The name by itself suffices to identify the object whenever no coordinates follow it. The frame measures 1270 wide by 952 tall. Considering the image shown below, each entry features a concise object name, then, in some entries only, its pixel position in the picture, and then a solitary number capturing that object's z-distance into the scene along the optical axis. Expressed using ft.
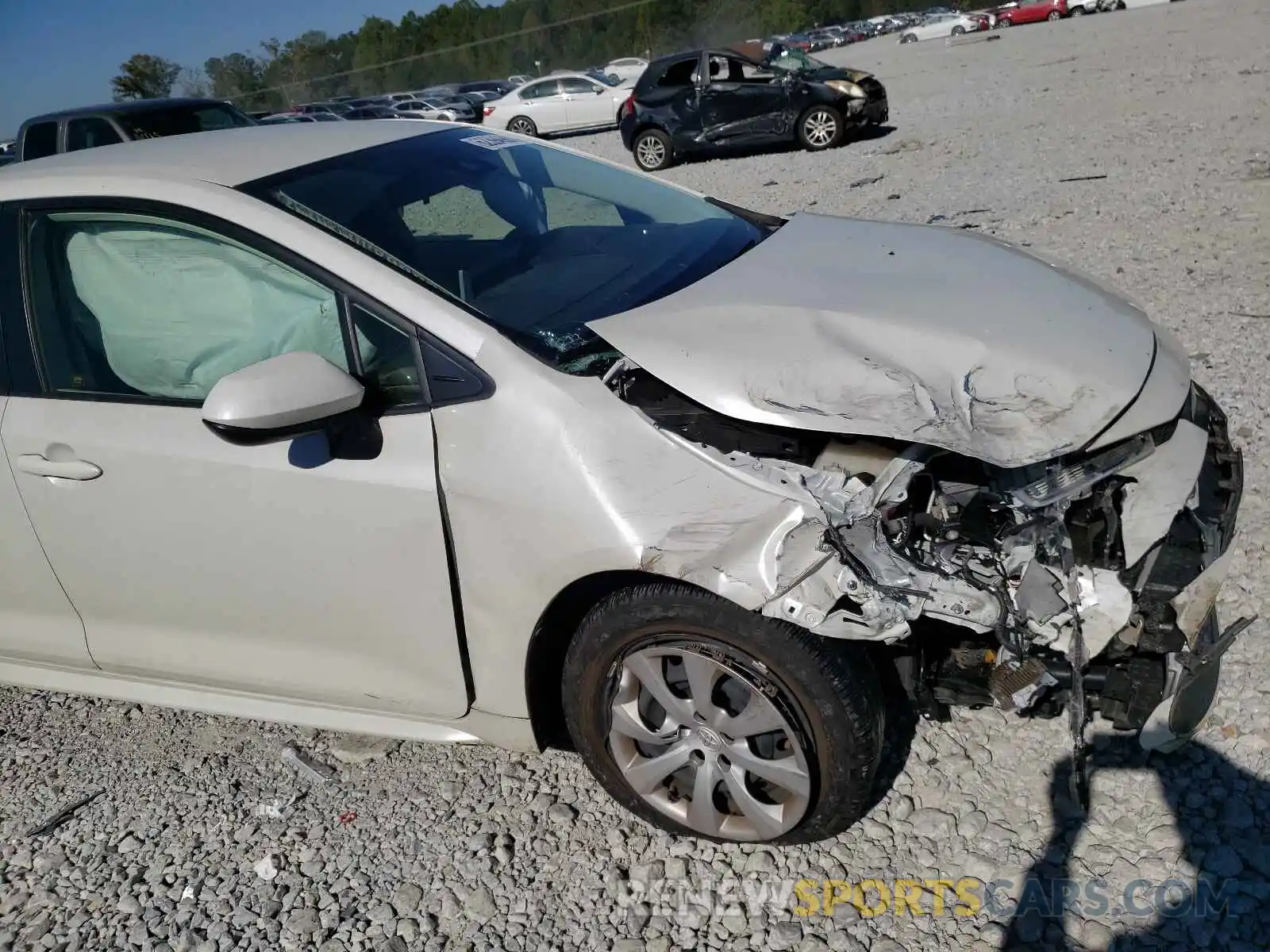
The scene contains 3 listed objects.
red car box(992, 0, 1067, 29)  131.44
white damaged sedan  6.73
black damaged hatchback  43.32
